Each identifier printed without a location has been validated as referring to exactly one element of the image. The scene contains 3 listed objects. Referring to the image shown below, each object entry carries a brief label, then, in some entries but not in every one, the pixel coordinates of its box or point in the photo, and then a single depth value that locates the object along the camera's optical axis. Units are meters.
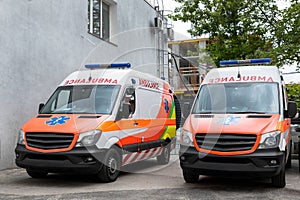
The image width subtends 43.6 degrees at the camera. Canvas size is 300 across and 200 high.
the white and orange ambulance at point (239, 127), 6.70
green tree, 13.65
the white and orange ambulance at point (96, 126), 7.46
